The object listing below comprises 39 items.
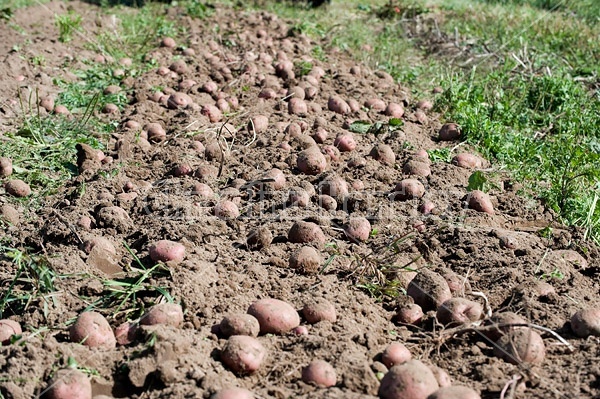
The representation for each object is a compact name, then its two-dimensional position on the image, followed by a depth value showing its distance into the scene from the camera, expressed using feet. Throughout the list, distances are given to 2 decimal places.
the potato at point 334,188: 11.62
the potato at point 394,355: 7.64
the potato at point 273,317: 8.14
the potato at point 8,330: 7.86
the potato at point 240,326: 7.95
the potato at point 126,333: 7.94
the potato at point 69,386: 6.96
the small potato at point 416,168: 12.57
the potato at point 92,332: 7.75
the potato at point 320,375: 7.29
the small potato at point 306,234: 10.22
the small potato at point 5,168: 12.43
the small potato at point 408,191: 11.75
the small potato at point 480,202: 11.57
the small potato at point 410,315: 8.79
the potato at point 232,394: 6.72
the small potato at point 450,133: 14.49
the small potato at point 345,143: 13.41
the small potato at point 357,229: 10.50
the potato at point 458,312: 8.53
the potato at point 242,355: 7.48
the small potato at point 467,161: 13.19
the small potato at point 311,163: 12.35
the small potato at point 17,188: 11.83
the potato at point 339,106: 15.23
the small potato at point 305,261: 9.55
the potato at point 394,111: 15.29
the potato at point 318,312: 8.43
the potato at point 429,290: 8.98
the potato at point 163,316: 8.04
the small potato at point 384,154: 12.90
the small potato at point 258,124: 14.10
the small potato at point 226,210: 10.86
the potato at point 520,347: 7.82
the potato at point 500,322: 8.09
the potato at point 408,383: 6.89
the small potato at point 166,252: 9.38
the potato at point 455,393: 6.72
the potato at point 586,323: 8.27
